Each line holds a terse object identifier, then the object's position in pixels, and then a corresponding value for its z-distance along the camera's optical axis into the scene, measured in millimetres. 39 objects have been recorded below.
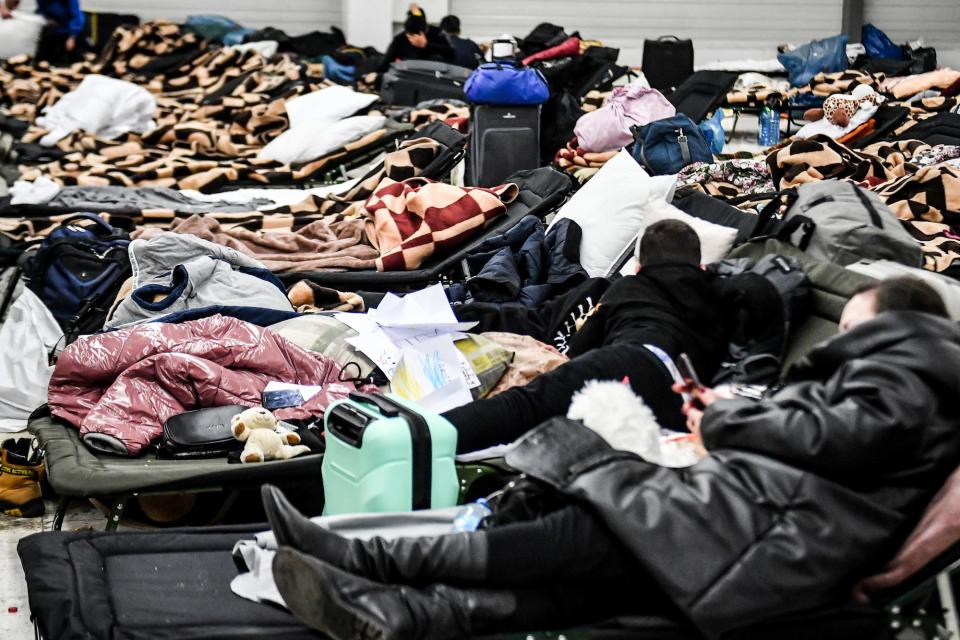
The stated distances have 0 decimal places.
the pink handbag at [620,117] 13102
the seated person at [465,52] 20750
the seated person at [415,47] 20422
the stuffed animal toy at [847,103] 13758
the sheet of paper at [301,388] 7402
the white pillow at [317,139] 15625
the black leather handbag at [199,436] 6973
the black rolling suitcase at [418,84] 18750
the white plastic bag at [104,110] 17406
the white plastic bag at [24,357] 8969
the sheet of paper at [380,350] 7727
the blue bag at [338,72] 20391
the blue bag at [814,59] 20641
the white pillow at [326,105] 16531
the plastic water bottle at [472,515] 5270
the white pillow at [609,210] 9570
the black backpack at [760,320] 6539
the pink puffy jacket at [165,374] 7258
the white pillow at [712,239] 8180
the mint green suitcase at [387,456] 5508
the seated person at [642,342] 6094
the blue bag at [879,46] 22719
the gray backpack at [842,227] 7207
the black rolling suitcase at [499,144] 12922
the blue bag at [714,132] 15219
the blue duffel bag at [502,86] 12867
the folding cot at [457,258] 10469
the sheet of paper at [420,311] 7969
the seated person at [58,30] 21719
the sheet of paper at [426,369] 7460
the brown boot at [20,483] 7504
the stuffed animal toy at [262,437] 6773
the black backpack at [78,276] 9625
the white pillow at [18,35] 21469
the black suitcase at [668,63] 18187
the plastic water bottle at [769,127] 17031
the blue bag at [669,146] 11398
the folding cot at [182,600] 4742
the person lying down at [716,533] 4633
